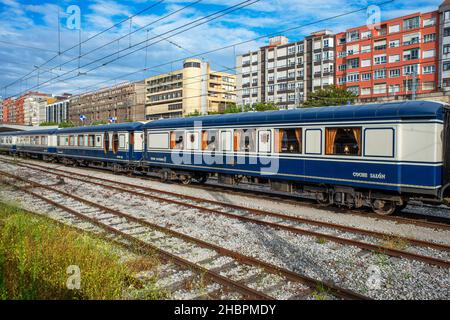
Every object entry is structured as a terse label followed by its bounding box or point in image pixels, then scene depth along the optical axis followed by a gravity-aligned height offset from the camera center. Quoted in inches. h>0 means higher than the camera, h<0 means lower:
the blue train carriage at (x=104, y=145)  885.2 +6.1
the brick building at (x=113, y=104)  4308.6 +574.6
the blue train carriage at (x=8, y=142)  1781.5 +28.6
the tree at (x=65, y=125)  3651.6 +236.4
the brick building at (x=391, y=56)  2218.3 +597.3
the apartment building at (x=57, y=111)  6024.6 +651.8
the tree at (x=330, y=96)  1670.3 +248.0
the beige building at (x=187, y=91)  3624.5 +583.4
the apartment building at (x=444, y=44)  2110.0 +606.3
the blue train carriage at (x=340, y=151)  402.6 -6.0
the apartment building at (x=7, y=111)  7362.7 +784.0
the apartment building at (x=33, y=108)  6643.7 +735.8
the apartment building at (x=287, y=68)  2817.4 +673.4
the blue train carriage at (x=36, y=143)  1358.3 +17.7
